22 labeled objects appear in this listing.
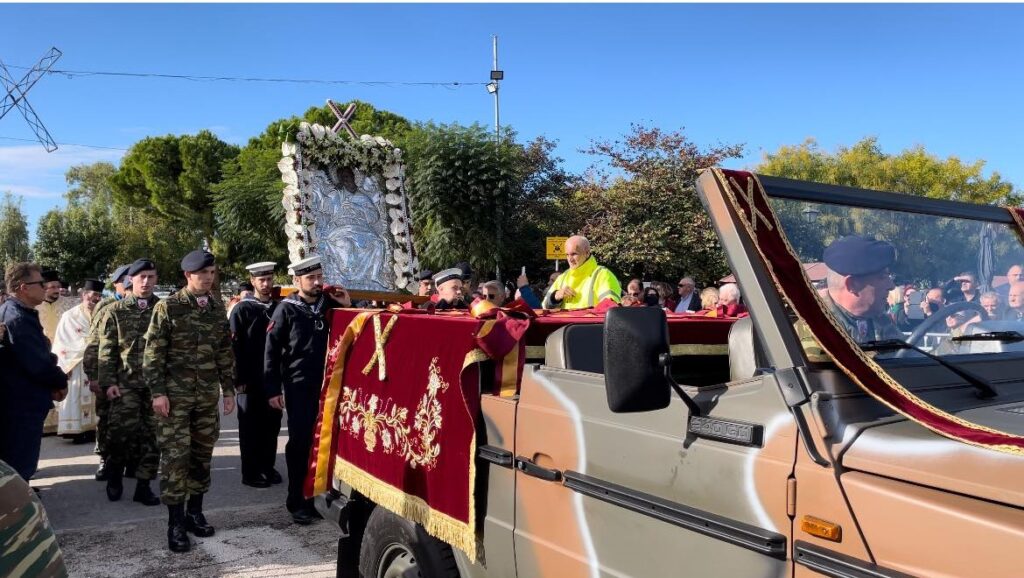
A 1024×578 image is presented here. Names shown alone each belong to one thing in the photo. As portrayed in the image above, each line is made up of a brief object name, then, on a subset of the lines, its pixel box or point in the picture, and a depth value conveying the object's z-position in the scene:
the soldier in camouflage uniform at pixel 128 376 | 6.55
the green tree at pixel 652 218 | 21.83
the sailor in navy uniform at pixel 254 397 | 6.92
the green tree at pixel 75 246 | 40.12
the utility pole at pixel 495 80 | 30.06
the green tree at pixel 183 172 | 45.31
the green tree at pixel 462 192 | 19.30
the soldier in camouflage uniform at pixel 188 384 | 5.15
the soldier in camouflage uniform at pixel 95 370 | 7.04
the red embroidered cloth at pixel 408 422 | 3.03
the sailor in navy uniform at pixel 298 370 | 5.76
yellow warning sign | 14.15
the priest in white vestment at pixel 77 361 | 8.60
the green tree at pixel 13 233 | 53.38
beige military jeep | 1.56
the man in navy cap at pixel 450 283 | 6.82
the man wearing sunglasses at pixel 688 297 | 10.45
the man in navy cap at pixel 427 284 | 10.80
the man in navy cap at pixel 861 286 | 2.09
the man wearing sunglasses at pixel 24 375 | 5.16
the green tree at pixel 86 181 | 70.31
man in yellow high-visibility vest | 5.56
